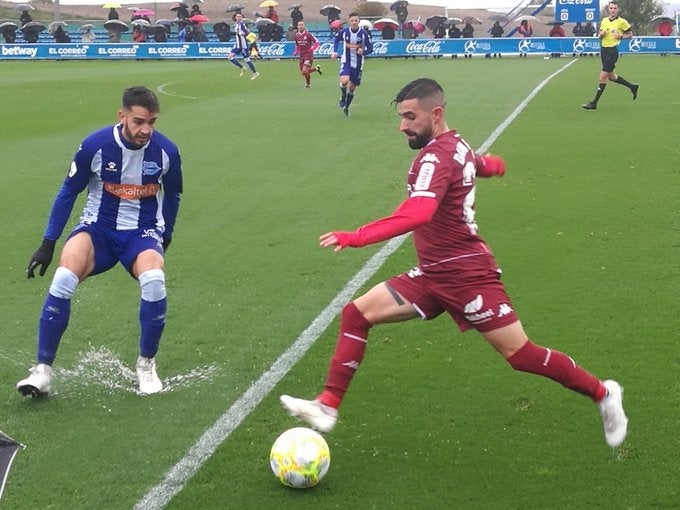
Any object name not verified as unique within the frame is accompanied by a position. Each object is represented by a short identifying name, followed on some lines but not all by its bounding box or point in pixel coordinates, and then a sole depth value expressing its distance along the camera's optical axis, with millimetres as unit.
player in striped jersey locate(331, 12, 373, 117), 19750
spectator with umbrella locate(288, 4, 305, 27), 51891
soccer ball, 4629
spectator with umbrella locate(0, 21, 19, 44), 50562
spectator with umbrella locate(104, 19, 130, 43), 49688
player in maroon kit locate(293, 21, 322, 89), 26703
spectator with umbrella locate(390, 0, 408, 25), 56875
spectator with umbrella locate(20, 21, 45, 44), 50062
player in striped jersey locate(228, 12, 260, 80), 30728
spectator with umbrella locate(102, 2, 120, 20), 53156
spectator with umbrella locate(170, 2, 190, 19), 54666
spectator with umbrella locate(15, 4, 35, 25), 53250
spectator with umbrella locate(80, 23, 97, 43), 49688
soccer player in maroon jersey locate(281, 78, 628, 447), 4859
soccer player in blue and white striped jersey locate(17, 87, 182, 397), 5828
